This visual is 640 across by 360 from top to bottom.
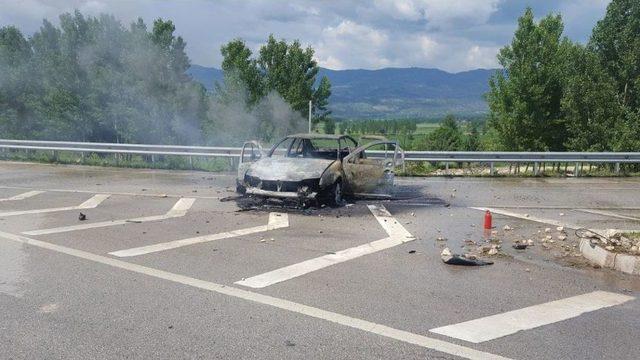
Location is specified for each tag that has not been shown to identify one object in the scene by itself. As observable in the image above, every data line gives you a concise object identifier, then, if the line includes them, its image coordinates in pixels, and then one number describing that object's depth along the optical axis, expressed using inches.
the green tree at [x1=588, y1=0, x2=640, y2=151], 1157.7
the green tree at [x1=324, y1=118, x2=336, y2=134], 2305.6
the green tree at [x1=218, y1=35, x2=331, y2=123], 2026.3
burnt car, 414.0
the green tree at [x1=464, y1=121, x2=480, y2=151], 3253.9
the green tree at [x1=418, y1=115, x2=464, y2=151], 3636.1
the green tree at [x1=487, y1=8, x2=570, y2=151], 1437.0
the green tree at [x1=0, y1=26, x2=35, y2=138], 1812.3
